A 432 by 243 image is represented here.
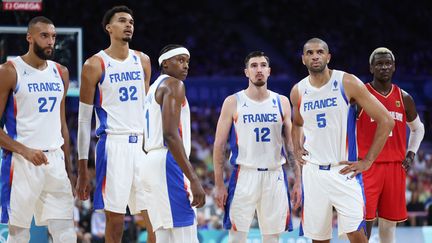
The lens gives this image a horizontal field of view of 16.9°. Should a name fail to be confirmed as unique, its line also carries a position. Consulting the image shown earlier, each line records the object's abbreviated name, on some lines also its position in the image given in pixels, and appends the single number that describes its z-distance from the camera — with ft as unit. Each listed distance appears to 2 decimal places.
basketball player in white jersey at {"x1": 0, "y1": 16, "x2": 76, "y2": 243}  43.66
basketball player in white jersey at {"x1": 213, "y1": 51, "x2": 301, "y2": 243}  49.67
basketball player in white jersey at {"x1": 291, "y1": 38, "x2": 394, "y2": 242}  45.80
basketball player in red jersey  50.98
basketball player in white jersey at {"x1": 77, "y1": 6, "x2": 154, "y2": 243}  45.53
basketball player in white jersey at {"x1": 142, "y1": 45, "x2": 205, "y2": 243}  39.18
